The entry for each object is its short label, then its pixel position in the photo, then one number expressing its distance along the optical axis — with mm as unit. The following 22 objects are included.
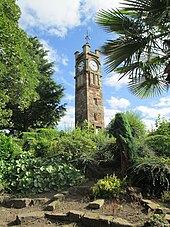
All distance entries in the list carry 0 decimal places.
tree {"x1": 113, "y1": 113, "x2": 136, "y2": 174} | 4575
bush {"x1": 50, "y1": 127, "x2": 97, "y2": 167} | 5527
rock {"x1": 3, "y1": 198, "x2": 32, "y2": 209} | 3969
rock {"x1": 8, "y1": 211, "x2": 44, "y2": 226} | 3130
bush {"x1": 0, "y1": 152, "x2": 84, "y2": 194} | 4684
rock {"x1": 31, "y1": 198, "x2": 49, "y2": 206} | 4012
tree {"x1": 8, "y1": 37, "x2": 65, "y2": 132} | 14273
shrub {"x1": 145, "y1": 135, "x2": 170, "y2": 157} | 5418
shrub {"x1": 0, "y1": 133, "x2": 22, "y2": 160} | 5262
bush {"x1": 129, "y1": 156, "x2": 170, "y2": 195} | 4035
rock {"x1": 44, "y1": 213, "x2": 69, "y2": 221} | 3168
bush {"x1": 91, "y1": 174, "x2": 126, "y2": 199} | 3825
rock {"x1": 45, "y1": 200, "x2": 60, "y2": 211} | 3514
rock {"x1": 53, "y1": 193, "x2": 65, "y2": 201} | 3945
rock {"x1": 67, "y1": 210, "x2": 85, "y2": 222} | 3076
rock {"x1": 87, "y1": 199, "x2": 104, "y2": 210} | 3385
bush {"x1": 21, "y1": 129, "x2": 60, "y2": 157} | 6289
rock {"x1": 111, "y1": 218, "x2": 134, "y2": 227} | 2645
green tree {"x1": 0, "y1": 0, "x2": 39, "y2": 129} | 5652
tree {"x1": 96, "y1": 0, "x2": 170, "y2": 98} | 3647
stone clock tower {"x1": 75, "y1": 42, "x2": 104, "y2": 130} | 20119
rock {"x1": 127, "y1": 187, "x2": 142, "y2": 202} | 3677
